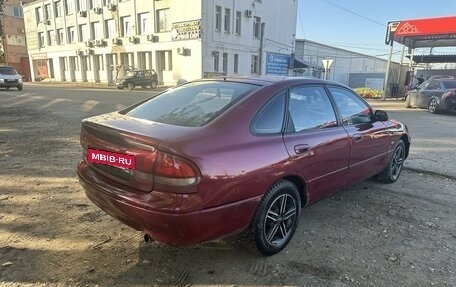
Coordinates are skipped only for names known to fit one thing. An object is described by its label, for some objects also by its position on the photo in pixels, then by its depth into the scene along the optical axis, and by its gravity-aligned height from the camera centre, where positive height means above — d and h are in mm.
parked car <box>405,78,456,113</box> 14805 -1106
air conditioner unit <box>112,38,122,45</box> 36781 +2165
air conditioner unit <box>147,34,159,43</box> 33312 +2304
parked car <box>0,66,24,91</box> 22562 -1091
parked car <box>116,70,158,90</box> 30766 -1416
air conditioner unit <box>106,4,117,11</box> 36594 +5529
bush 26234 -1854
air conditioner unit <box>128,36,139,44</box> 35025 +2281
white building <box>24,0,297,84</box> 30844 +2602
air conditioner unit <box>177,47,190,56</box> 30984 +1096
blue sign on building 35631 +267
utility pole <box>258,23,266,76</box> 31450 +1029
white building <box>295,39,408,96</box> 28531 +100
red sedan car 2592 -743
